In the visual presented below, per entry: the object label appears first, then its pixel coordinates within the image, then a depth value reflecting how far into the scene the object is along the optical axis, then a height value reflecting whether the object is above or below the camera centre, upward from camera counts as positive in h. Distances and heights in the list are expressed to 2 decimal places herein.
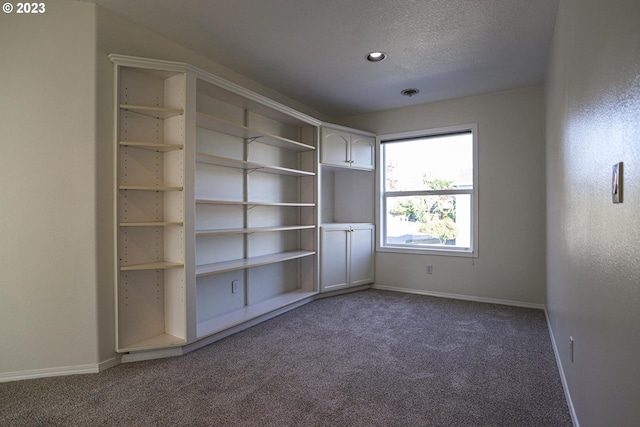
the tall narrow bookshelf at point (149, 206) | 2.51 +0.05
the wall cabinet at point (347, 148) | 4.36 +0.88
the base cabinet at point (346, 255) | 4.31 -0.59
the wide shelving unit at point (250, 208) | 3.11 +0.04
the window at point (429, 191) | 4.32 +0.27
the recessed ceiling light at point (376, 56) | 3.12 +1.47
